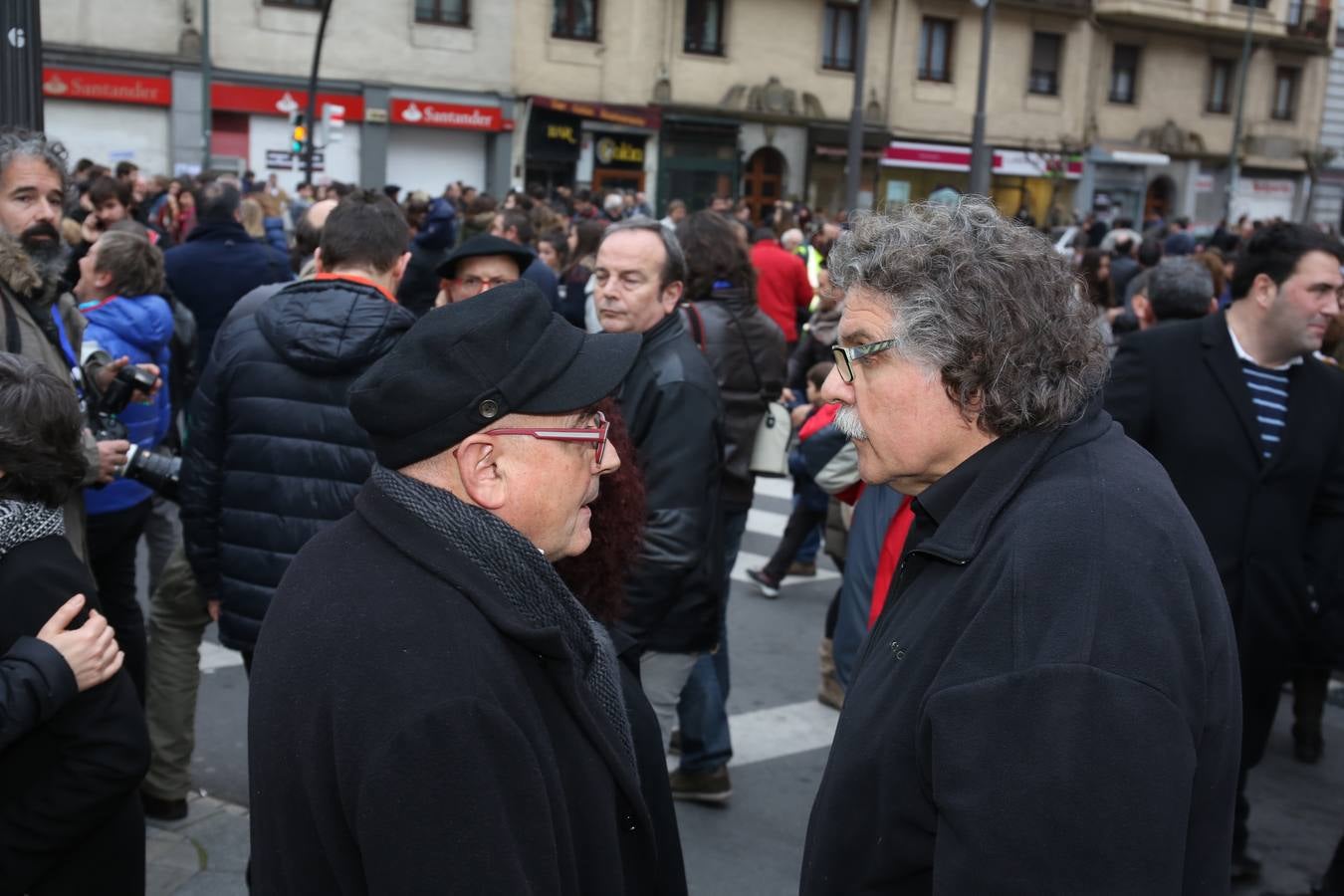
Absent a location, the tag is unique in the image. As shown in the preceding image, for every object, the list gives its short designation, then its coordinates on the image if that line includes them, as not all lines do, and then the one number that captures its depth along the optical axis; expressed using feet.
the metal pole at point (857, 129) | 52.85
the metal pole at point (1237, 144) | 117.80
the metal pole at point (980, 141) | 66.18
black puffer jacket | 11.68
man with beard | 11.69
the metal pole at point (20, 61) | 12.64
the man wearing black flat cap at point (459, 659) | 5.13
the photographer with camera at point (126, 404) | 13.85
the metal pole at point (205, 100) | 72.92
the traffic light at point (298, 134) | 72.13
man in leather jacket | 12.46
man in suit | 12.92
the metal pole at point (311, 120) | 64.31
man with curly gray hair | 5.36
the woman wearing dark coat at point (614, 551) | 7.90
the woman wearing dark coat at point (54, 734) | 8.78
